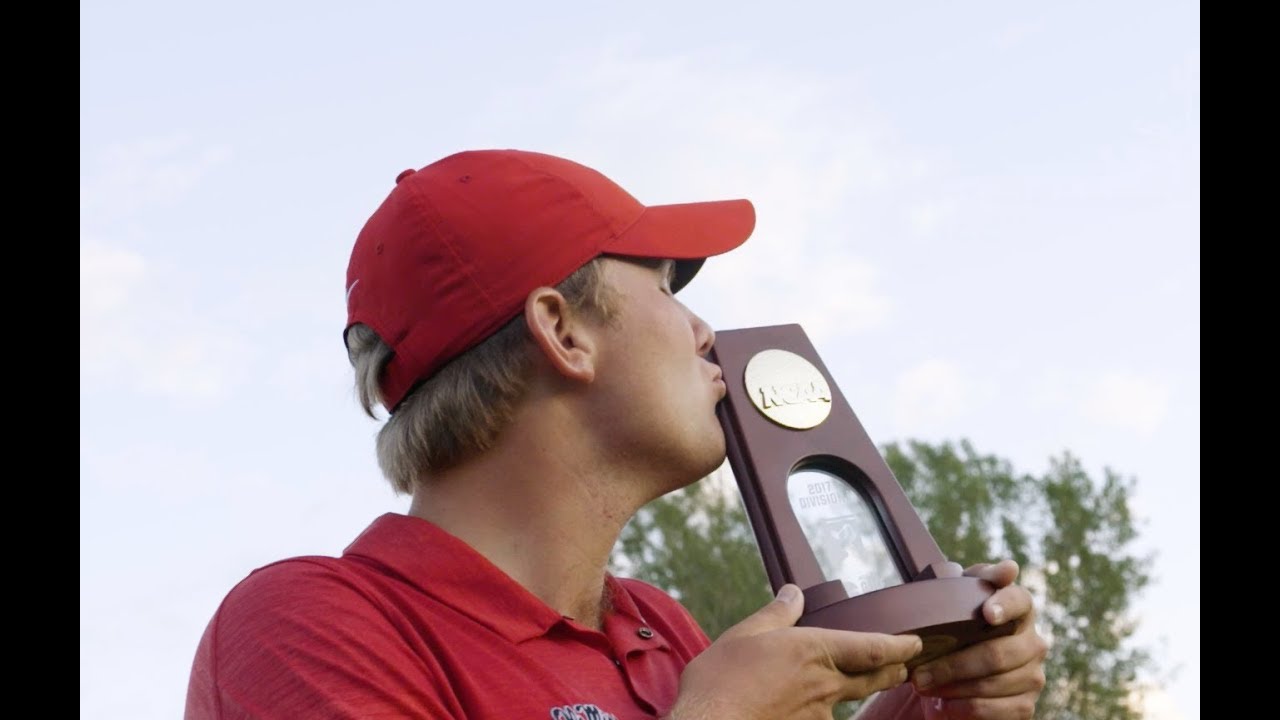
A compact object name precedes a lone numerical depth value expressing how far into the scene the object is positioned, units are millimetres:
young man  2209
